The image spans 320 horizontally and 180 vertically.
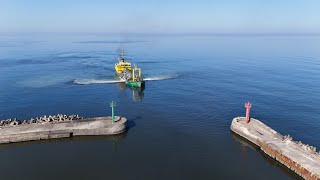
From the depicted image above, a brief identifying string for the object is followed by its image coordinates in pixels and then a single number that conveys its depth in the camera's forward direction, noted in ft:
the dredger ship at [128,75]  323.04
